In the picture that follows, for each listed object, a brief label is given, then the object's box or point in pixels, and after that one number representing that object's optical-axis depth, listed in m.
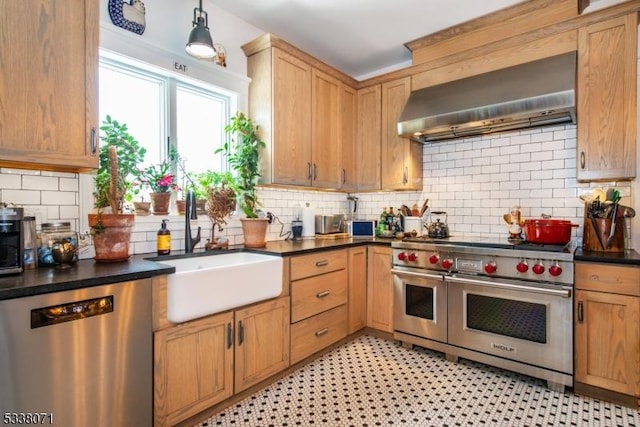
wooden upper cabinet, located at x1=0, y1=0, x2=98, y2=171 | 1.44
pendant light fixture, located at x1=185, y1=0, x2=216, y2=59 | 2.17
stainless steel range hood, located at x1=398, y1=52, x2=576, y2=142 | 2.36
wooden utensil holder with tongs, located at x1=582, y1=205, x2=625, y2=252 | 2.30
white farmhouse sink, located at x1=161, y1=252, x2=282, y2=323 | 1.71
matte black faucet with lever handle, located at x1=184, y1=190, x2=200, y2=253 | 2.32
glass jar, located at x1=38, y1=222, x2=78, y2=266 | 1.68
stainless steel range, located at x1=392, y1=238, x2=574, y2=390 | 2.19
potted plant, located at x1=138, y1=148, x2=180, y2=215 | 2.37
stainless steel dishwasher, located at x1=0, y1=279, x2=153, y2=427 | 1.23
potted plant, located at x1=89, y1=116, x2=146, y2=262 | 1.83
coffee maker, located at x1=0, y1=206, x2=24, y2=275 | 1.47
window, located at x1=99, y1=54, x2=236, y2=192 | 2.23
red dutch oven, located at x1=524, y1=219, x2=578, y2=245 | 2.44
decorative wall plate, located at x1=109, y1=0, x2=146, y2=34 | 2.07
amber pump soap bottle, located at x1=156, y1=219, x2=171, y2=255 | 2.18
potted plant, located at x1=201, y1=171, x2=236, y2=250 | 2.48
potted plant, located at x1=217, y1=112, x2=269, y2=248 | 2.66
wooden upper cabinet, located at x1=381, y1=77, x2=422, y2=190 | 3.31
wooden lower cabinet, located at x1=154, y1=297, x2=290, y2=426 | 1.68
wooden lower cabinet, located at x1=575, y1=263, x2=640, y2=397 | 1.99
